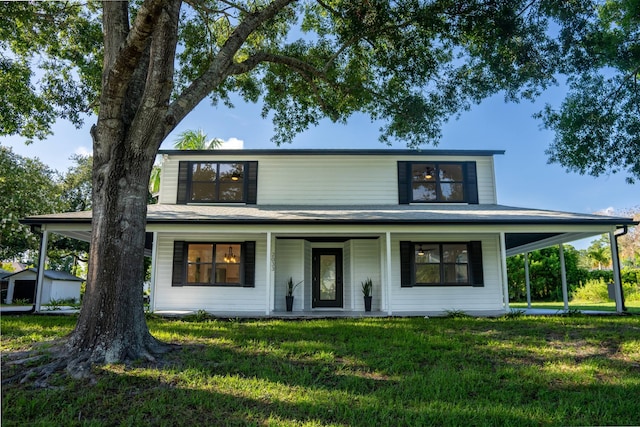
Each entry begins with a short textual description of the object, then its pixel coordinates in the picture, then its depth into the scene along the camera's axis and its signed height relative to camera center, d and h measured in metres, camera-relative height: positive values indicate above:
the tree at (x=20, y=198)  19.84 +4.02
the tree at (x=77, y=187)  25.45 +5.68
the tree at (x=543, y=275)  19.39 +0.18
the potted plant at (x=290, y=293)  11.61 -0.41
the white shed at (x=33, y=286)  18.39 -0.36
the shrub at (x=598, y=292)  17.97 -0.58
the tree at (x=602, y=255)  23.44 +1.36
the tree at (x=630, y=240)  27.96 +2.68
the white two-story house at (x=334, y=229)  10.32 +1.26
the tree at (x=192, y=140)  22.53 +7.60
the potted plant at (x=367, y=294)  11.67 -0.44
